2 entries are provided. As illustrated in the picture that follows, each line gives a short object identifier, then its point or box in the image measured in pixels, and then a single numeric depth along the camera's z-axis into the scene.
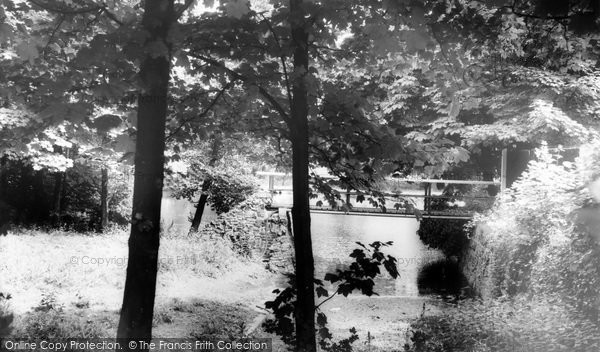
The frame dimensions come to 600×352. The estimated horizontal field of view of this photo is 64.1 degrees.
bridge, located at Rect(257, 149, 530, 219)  12.37
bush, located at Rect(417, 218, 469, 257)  15.97
